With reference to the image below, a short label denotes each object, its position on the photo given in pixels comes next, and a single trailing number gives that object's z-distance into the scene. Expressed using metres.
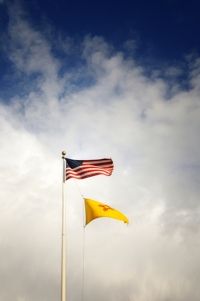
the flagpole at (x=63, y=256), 13.90
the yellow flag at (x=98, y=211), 16.84
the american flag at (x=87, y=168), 18.84
